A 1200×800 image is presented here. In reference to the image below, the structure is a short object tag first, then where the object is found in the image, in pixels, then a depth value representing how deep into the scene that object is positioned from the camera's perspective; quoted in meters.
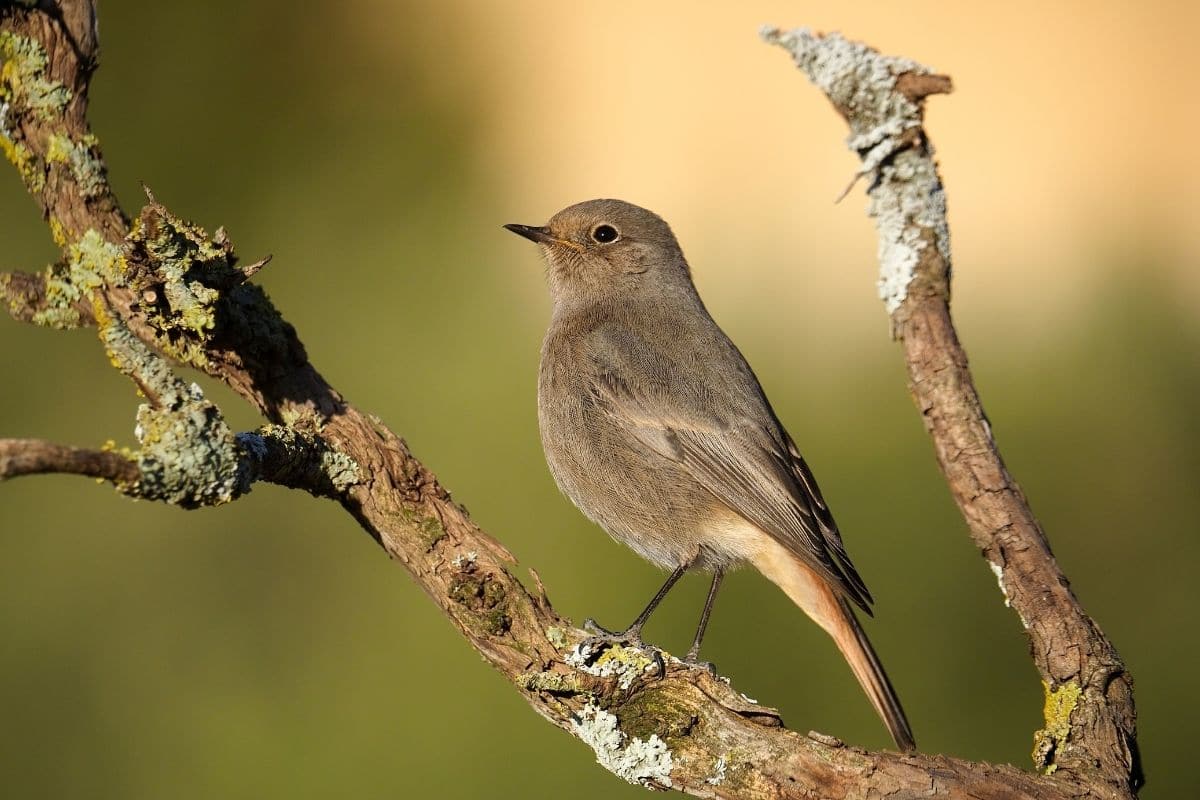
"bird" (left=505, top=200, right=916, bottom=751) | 8.08
